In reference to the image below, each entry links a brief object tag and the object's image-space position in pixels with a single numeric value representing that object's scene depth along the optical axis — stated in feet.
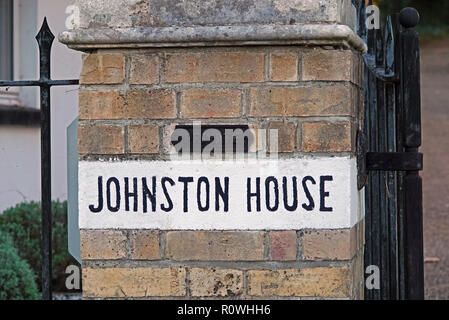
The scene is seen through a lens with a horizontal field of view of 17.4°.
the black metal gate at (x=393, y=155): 12.46
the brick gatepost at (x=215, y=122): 11.92
